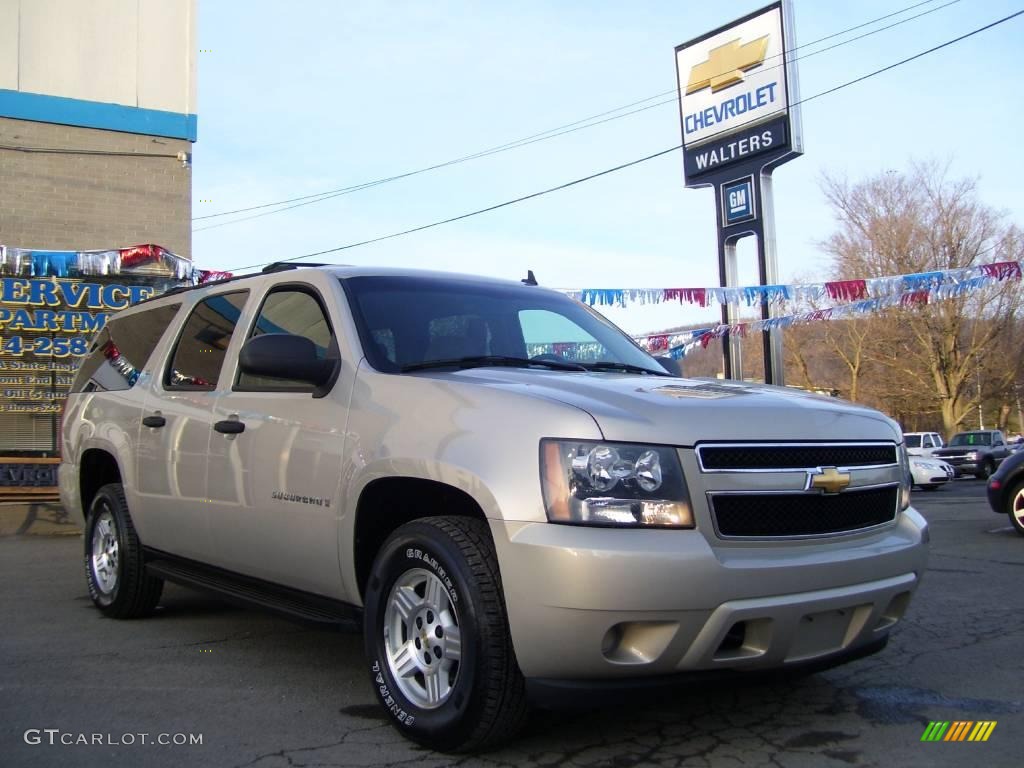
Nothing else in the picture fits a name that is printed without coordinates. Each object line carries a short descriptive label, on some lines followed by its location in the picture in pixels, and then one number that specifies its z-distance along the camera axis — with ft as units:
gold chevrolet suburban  9.87
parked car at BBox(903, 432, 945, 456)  110.11
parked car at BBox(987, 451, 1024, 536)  32.86
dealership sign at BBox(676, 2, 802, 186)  70.33
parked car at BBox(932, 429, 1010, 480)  95.20
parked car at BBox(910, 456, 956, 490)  74.59
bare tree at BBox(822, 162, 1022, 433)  126.41
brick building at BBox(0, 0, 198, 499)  40.37
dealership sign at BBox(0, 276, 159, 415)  39.58
